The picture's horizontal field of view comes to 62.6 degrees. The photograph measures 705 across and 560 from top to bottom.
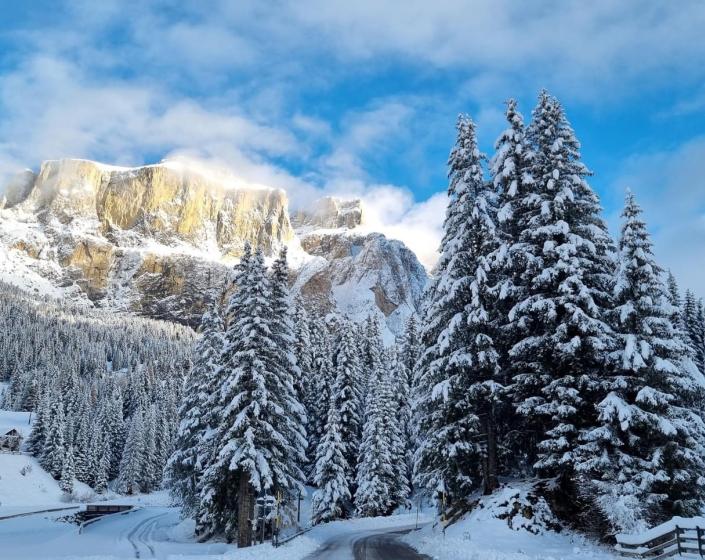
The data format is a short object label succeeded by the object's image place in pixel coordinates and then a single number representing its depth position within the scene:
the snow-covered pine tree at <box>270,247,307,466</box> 29.33
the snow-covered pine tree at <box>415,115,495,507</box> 22.84
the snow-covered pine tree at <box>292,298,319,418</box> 46.94
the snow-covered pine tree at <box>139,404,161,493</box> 88.38
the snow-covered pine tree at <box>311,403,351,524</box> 40.62
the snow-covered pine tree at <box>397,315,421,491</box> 51.33
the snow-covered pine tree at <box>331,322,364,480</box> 44.72
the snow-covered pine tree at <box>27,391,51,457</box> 84.88
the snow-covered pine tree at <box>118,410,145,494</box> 84.88
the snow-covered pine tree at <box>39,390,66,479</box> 83.56
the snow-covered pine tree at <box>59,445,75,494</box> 81.06
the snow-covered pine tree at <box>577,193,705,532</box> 17.56
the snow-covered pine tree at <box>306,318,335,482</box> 47.66
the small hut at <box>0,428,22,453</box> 93.56
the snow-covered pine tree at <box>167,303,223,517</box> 35.38
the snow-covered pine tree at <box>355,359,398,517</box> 41.66
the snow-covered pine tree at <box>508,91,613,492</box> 19.73
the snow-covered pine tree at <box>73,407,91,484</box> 86.94
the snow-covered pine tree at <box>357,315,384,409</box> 54.62
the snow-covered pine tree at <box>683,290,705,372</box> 47.38
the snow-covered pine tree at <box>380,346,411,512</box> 43.28
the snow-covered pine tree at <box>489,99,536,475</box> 22.70
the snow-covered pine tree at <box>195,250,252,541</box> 28.61
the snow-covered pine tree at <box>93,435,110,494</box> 87.19
